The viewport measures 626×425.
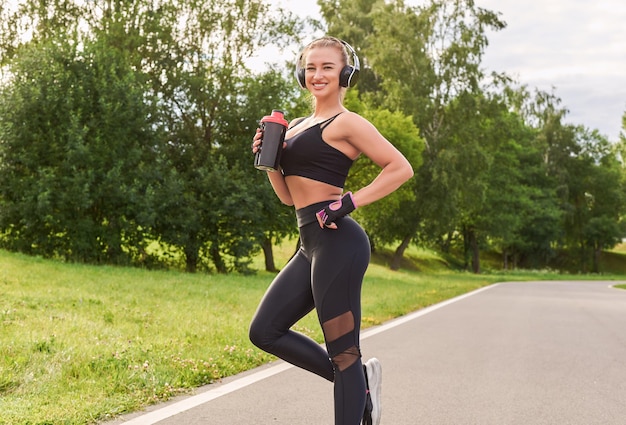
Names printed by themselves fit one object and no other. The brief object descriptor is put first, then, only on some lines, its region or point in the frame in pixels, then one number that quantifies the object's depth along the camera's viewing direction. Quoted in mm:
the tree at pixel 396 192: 33188
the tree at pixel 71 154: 20609
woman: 3318
